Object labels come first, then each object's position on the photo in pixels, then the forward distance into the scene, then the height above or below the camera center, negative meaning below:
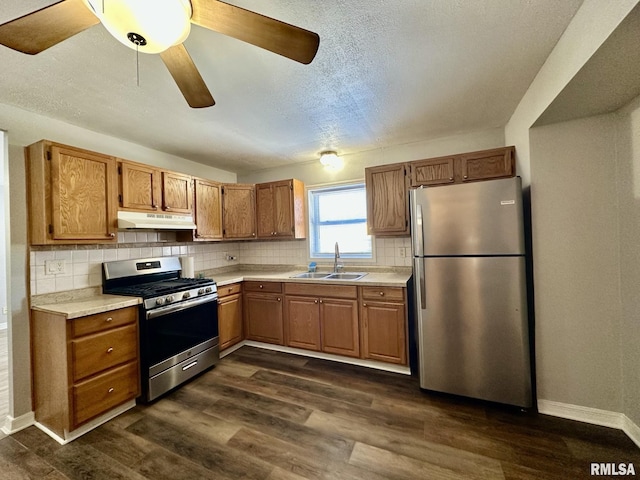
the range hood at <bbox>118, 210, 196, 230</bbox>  2.36 +0.25
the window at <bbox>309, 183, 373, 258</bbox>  3.52 +0.25
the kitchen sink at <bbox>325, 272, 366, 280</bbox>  3.14 -0.45
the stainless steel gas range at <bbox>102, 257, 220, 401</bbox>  2.23 -0.70
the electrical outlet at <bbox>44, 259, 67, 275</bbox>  2.14 -0.15
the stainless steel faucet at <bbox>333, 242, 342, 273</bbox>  3.42 -0.29
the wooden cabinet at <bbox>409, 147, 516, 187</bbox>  2.45 +0.68
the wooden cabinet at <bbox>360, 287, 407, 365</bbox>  2.61 -0.88
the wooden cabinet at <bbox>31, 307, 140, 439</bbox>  1.83 -0.89
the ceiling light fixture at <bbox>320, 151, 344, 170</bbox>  3.25 +1.02
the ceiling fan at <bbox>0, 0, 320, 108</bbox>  0.87 +0.81
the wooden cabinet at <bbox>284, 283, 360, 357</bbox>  2.84 -0.89
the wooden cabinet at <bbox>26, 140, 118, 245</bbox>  1.97 +0.43
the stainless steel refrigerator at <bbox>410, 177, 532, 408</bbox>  1.99 -0.45
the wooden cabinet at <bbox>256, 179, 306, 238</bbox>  3.54 +0.44
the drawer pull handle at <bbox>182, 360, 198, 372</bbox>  2.49 -1.18
